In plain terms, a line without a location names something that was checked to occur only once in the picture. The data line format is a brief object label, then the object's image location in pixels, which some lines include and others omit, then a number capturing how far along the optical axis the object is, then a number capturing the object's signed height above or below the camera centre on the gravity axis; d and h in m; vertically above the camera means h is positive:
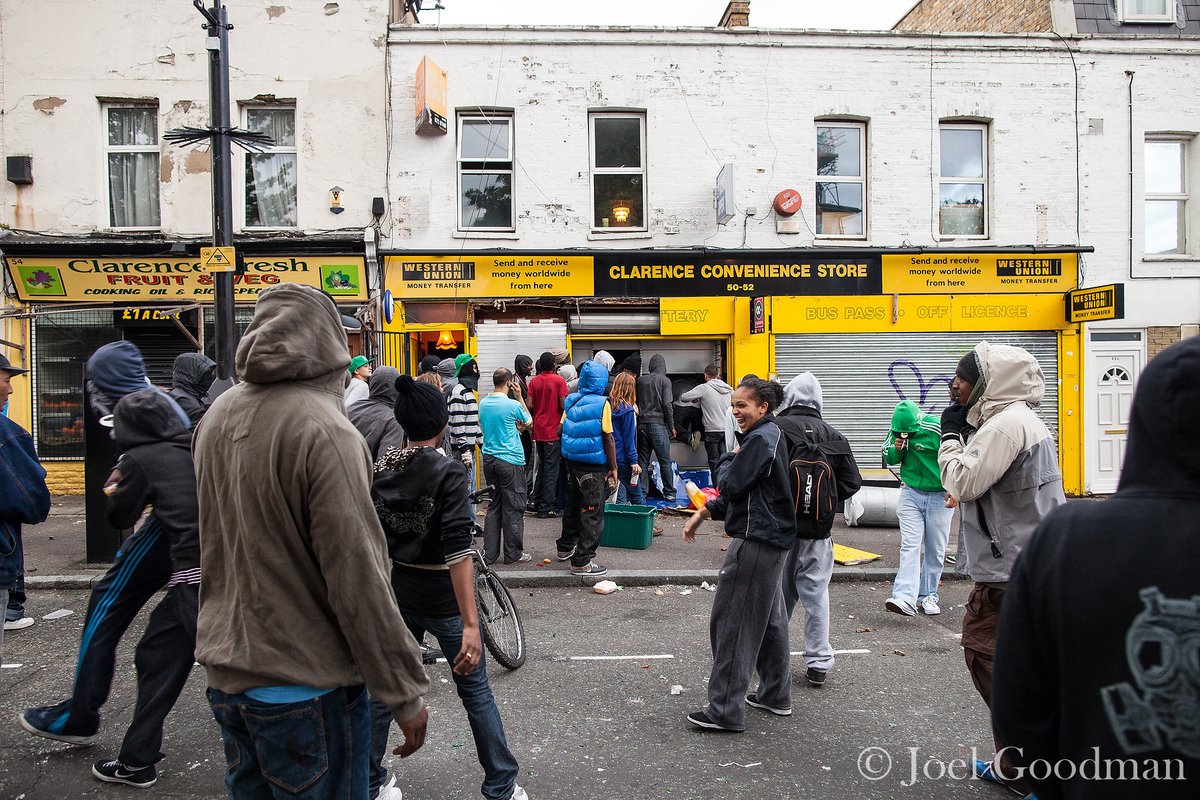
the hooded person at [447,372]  10.02 +0.05
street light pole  8.36 +2.19
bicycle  5.16 -1.61
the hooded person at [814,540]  4.95 -1.07
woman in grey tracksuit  4.46 -1.03
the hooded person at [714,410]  11.75 -0.54
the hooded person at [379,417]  5.26 -0.27
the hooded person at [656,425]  11.55 -0.73
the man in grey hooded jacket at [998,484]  3.84 -0.55
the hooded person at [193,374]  6.30 +0.05
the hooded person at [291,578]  2.11 -0.52
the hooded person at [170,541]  3.81 -0.77
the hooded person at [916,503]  6.79 -1.13
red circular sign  13.07 +2.71
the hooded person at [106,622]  4.01 -1.20
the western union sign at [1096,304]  12.34 +0.99
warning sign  8.37 +1.23
